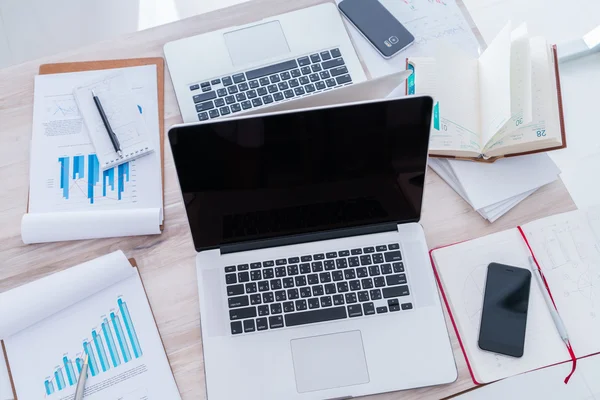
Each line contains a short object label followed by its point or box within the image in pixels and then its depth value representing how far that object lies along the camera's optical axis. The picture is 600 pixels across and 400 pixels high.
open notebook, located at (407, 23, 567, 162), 1.06
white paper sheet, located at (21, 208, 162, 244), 1.04
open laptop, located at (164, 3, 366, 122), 1.17
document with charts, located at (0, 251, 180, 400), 0.94
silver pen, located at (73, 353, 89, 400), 0.92
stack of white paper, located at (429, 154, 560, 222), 1.08
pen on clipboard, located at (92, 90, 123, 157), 1.11
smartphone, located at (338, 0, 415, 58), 1.22
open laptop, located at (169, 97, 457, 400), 0.89
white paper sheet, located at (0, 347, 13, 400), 0.94
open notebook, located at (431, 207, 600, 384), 0.95
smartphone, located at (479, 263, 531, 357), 0.96
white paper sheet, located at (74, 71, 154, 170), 1.11
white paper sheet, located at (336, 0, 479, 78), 1.21
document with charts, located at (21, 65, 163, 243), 1.04
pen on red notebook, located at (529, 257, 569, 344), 0.96
